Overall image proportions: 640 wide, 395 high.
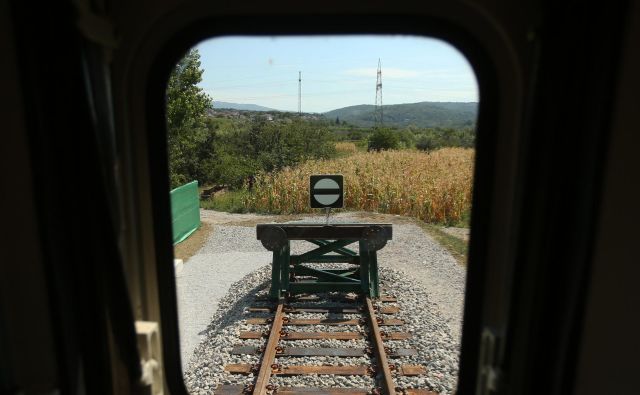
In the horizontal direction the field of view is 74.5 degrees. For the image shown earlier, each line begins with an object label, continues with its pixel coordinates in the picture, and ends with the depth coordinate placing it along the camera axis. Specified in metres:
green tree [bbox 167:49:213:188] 13.70
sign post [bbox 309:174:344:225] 5.49
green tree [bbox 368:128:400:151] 28.97
